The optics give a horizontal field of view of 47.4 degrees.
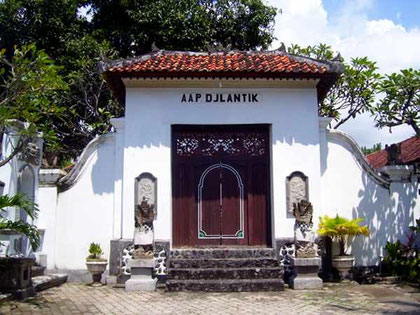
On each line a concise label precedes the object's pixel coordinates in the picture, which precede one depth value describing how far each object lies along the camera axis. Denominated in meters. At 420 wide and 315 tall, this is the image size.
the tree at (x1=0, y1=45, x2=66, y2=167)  8.24
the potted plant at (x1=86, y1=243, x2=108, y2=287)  10.91
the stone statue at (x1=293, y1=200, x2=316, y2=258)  10.41
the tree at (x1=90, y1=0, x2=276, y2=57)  18.47
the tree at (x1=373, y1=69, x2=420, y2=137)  11.06
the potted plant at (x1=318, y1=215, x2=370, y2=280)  10.64
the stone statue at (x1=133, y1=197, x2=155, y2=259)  10.29
